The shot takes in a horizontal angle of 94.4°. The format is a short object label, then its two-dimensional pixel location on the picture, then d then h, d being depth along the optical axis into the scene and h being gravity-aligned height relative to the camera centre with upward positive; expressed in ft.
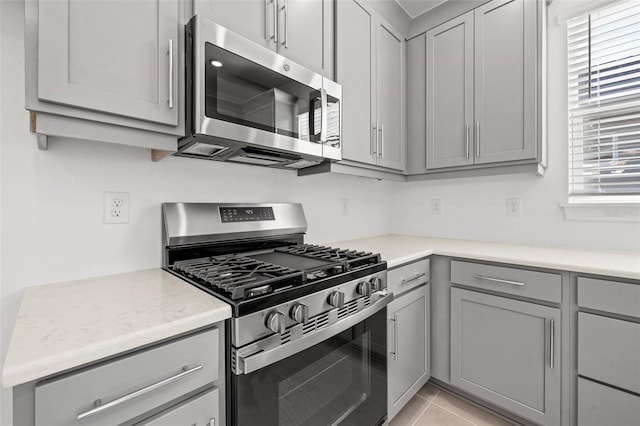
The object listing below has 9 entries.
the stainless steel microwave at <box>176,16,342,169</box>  3.59 +1.55
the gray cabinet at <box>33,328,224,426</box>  1.97 -1.31
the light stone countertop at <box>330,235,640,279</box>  4.41 -0.78
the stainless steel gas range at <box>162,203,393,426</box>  2.88 -1.14
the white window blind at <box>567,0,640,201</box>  5.65 +2.16
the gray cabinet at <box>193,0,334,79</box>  3.91 +2.79
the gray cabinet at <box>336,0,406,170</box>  5.78 +2.76
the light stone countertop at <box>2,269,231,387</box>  1.93 -0.88
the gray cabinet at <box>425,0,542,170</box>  5.91 +2.74
